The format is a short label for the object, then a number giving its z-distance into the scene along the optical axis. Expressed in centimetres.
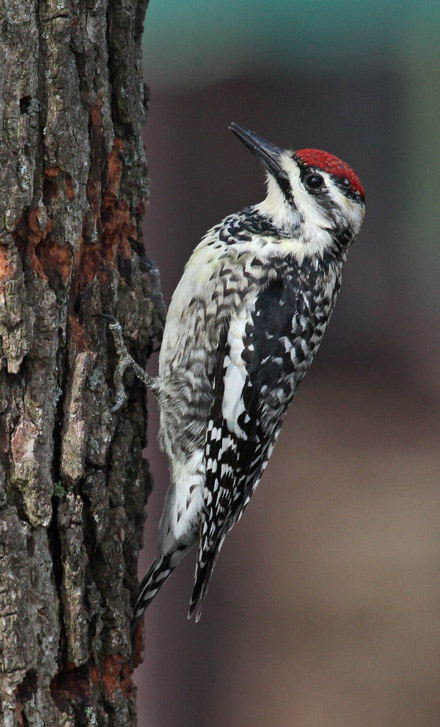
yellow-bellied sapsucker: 452
